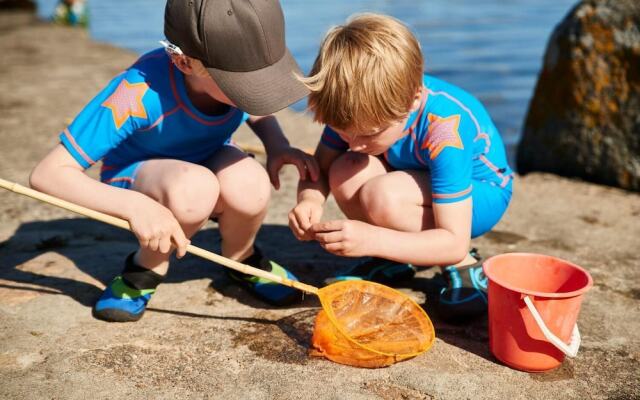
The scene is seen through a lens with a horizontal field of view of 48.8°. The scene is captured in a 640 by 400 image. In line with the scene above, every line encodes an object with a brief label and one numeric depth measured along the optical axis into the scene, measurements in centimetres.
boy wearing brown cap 215
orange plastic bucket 198
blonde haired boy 221
